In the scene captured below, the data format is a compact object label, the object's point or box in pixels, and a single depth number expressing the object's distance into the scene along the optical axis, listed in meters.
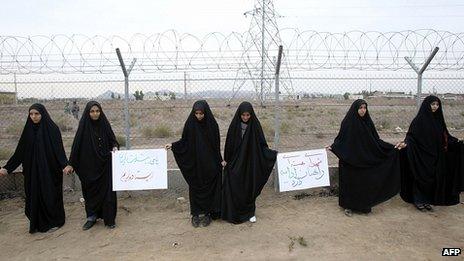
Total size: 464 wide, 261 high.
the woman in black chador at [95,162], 4.55
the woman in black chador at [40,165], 4.53
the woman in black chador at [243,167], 4.78
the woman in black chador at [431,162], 5.09
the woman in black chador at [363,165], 4.98
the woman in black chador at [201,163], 4.71
